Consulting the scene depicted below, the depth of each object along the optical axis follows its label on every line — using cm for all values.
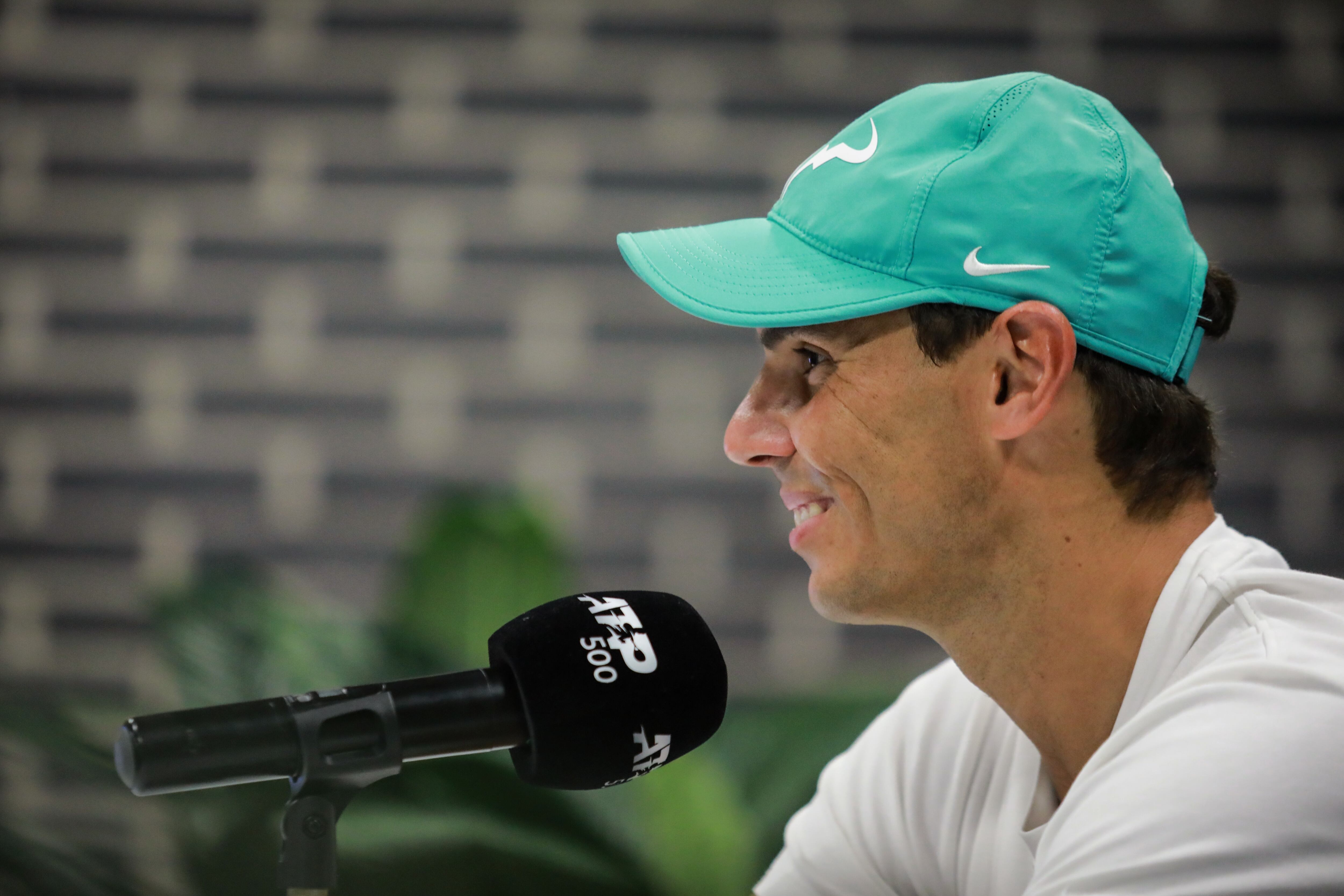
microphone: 331
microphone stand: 332
